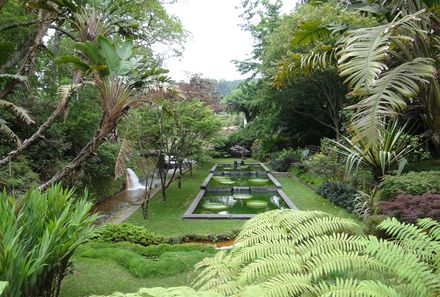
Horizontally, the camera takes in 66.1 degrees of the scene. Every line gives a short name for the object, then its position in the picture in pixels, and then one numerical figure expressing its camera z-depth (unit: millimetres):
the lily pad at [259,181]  14095
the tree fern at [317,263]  1650
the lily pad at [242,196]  10907
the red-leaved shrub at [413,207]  4168
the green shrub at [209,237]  6305
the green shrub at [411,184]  5531
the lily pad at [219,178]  15053
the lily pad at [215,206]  9598
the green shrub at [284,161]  17109
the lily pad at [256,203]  9864
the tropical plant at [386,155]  7160
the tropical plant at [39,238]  2240
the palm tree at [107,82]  4090
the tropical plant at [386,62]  3785
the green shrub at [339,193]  8680
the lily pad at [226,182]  14039
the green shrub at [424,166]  6938
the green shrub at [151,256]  4457
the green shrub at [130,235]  5836
